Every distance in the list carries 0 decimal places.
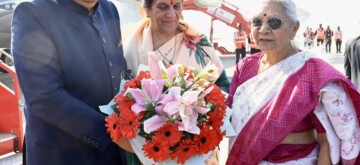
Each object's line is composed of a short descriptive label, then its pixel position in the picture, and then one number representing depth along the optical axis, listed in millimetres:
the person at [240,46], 14641
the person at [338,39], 20672
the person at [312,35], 22891
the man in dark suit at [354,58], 3674
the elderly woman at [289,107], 1866
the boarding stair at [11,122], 4402
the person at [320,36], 23094
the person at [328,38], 21381
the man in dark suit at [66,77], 1588
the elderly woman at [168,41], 2178
